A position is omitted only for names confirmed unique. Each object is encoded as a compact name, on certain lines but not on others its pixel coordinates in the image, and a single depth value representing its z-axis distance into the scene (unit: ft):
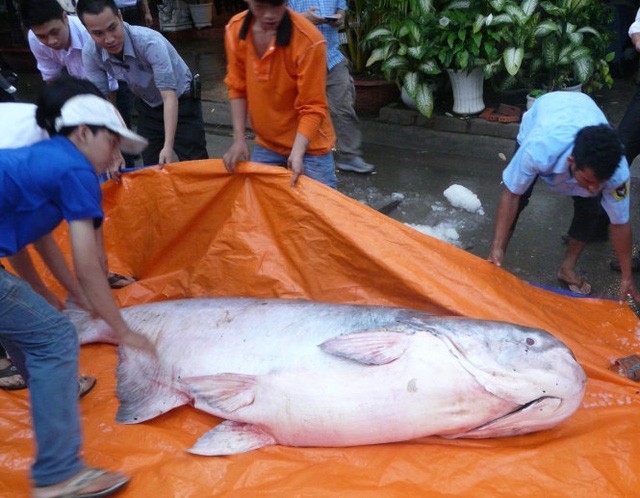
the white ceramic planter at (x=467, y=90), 18.98
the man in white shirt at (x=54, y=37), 10.44
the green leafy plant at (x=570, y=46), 17.75
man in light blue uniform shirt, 8.33
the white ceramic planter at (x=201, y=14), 34.01
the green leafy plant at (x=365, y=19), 19.40
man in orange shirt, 8.71
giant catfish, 6.47
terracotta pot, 20.76
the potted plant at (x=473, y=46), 18.03
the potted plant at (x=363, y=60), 20.75
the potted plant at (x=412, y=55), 18.81
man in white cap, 5.68
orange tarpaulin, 6.31
